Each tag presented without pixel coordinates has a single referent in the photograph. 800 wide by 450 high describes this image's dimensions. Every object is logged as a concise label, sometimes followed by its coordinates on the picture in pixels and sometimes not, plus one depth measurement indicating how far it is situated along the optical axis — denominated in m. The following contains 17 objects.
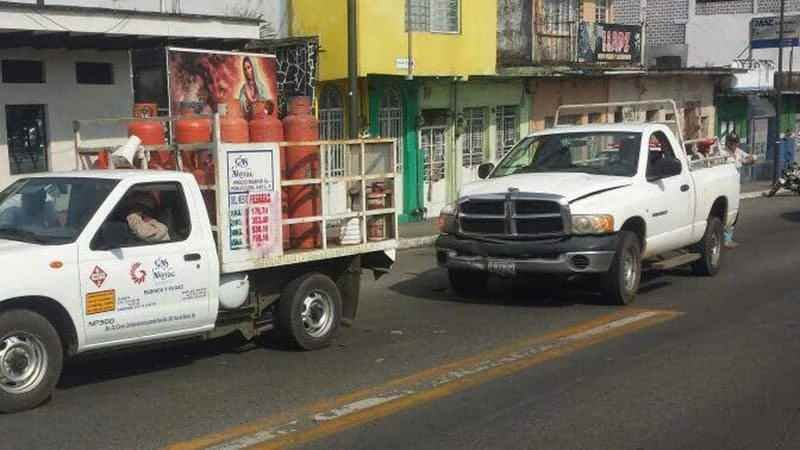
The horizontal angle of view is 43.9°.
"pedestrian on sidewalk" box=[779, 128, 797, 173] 34.27
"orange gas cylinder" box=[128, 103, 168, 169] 8.38
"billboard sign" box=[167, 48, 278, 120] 13.74
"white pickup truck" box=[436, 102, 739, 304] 10.28
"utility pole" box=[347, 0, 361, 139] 14.73
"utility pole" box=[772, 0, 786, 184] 30.72
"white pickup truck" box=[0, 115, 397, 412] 6.60
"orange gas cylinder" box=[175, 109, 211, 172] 8.27
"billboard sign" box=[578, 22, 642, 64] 26.41
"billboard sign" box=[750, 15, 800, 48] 35.03
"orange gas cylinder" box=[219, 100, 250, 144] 8.29
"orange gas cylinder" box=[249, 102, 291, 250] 8.49
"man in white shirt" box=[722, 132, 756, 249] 17.16
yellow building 19.88
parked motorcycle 27.78
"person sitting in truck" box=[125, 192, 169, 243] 7.21
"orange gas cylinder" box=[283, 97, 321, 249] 8.52
